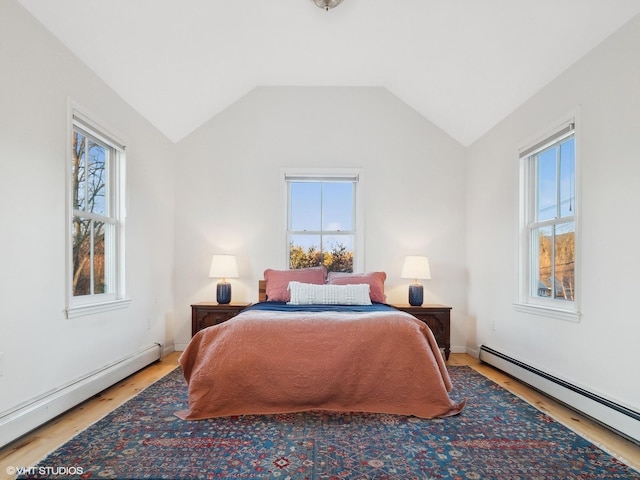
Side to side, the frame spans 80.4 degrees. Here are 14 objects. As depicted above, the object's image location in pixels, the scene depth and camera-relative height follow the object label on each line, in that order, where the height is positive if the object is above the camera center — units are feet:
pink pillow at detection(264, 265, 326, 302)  12.52 -1.48
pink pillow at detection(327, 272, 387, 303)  12.62 -1.52
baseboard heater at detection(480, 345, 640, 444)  6.92 -3.55
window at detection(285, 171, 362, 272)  14.88 +0.59
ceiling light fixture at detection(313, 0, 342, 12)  9.73 +6.04
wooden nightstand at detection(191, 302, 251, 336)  12.96 -2.66
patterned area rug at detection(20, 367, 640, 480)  5.83 -3.69
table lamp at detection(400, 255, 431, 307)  13.30 -1.31
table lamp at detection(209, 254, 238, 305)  13.42 -1.29
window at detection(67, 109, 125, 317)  9.12 +0.44
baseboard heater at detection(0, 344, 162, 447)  6.63 -3.47
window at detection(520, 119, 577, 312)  9.47 +0.41
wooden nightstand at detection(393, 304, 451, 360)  12.96 -2.82
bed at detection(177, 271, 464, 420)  7.86 -2.86
